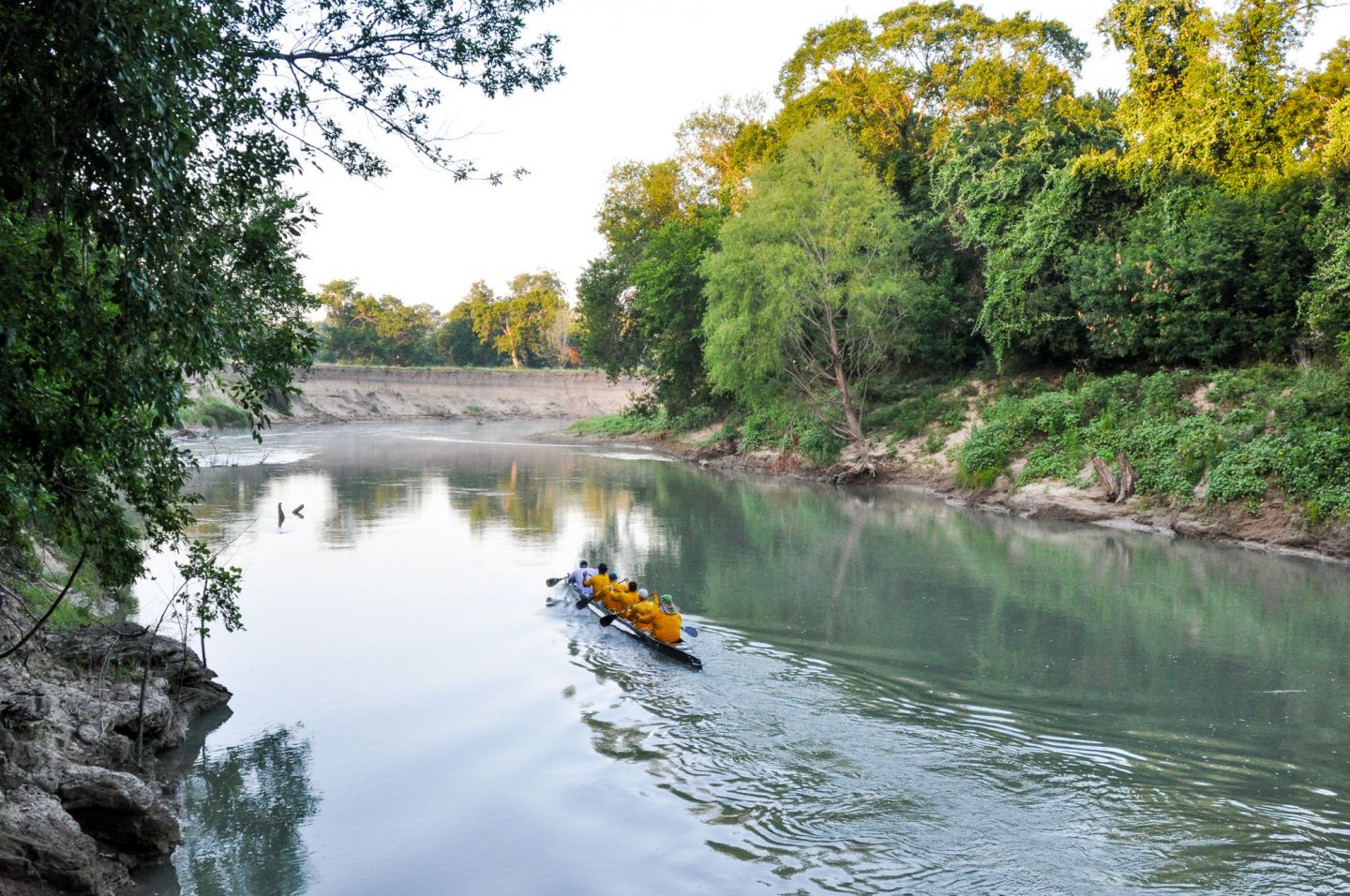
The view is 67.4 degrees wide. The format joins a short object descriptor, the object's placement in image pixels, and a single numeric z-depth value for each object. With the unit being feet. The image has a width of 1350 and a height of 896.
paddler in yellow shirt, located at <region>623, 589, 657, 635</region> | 45.70
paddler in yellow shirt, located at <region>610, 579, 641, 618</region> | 48.11
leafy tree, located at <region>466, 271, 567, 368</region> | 325.21
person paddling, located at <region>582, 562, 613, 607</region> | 50.26
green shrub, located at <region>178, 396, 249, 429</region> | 172.92
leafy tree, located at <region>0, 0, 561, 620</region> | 18.83
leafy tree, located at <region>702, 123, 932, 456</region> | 109.60
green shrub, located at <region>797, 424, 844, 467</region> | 118.93
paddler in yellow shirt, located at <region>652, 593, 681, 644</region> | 44.32
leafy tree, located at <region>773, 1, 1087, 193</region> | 125.70
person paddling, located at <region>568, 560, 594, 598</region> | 54.19
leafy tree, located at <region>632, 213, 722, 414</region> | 147.64
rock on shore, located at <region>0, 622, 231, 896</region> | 22.81
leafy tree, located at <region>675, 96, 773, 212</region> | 148.36
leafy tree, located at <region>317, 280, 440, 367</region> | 297.53
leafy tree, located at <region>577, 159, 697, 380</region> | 172.35
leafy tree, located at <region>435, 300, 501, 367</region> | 336.29
